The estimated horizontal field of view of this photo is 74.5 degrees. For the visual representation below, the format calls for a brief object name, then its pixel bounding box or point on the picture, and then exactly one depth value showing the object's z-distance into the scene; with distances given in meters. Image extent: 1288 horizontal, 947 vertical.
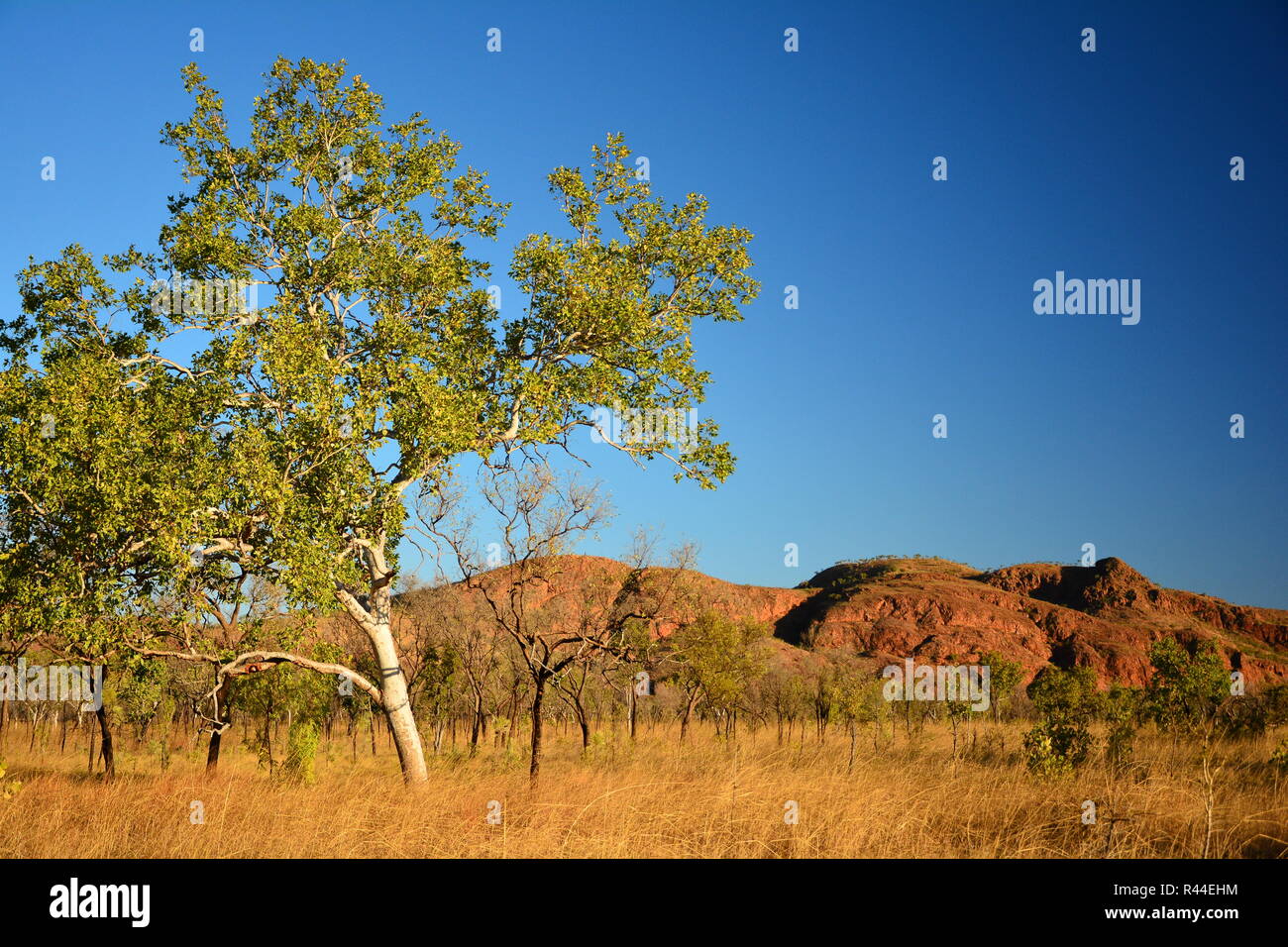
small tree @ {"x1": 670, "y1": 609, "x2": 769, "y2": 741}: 34.91
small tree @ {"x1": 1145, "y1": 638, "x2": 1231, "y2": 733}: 30.97
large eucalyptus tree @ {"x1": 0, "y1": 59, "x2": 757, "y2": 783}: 12.50
